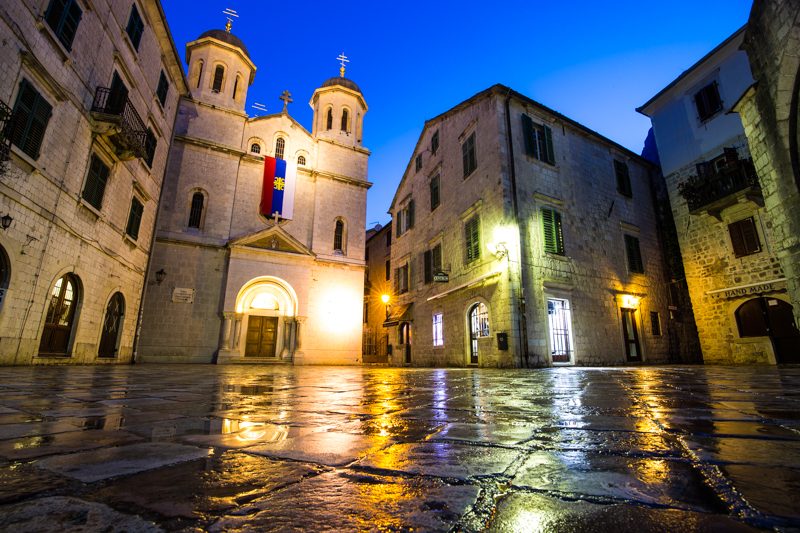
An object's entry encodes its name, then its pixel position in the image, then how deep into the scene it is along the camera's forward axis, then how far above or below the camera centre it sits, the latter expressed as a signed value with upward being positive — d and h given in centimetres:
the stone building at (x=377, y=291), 2725 +483
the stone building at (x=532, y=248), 1173 +389
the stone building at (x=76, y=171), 724 +442
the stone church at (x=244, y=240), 1501 +513
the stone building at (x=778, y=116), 556 +392
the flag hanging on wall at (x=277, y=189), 1750 +786
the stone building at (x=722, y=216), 1154 +476
